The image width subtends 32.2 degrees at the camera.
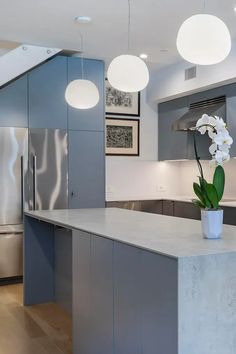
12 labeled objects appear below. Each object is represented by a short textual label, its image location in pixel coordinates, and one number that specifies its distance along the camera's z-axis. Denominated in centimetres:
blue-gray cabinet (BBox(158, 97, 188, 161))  592
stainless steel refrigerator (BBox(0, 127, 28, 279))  480
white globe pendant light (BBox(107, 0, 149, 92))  312
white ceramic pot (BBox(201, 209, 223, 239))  225
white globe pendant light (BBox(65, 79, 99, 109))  390
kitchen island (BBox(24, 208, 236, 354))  177
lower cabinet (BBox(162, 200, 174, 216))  584
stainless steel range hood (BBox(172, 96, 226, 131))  507
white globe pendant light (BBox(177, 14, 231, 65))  233
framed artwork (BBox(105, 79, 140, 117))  618
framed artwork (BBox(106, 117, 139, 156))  618
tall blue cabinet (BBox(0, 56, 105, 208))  488
